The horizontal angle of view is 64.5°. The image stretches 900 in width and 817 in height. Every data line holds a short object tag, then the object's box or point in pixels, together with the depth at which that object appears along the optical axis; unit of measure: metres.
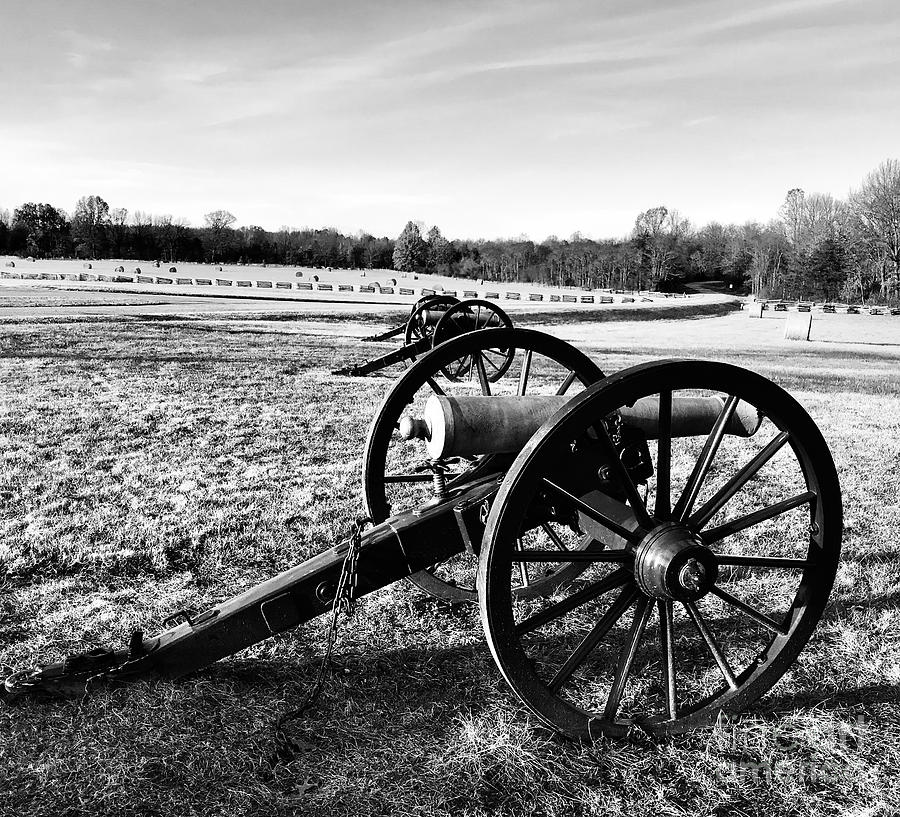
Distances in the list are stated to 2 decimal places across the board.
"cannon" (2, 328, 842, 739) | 2.03
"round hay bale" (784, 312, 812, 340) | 24.59
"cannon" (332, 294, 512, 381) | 8.98
